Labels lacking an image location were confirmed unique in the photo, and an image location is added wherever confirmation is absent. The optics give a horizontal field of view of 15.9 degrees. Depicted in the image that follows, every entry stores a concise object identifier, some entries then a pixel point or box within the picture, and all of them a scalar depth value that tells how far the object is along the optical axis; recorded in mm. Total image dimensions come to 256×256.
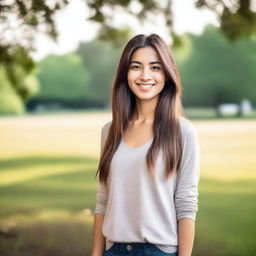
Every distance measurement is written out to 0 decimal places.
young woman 3050
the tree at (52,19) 5973
